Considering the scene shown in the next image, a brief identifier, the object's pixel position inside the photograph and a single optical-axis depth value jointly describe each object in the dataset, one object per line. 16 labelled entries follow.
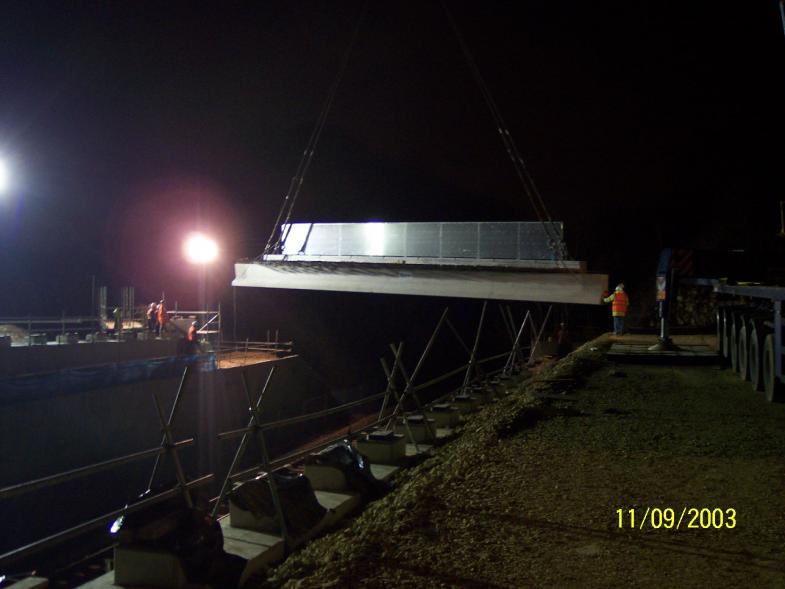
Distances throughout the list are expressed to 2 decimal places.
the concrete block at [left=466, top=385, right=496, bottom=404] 15.14
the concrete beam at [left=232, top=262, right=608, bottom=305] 15.01
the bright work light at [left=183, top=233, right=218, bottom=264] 28.02
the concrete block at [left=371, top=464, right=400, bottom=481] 8.27
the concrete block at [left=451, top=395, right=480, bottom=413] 13.62
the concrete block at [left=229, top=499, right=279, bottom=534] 6.04
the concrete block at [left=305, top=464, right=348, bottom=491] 7.37
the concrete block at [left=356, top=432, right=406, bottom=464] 8.96
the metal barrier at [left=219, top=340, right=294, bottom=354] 32.29
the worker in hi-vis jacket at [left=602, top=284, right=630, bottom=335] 19.92
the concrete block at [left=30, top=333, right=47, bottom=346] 24.47
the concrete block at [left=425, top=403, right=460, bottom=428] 12.15
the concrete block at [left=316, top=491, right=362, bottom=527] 6.71
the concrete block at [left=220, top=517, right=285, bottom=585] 5.41
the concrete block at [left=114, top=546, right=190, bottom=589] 4.80
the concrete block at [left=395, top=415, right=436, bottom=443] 10.66
